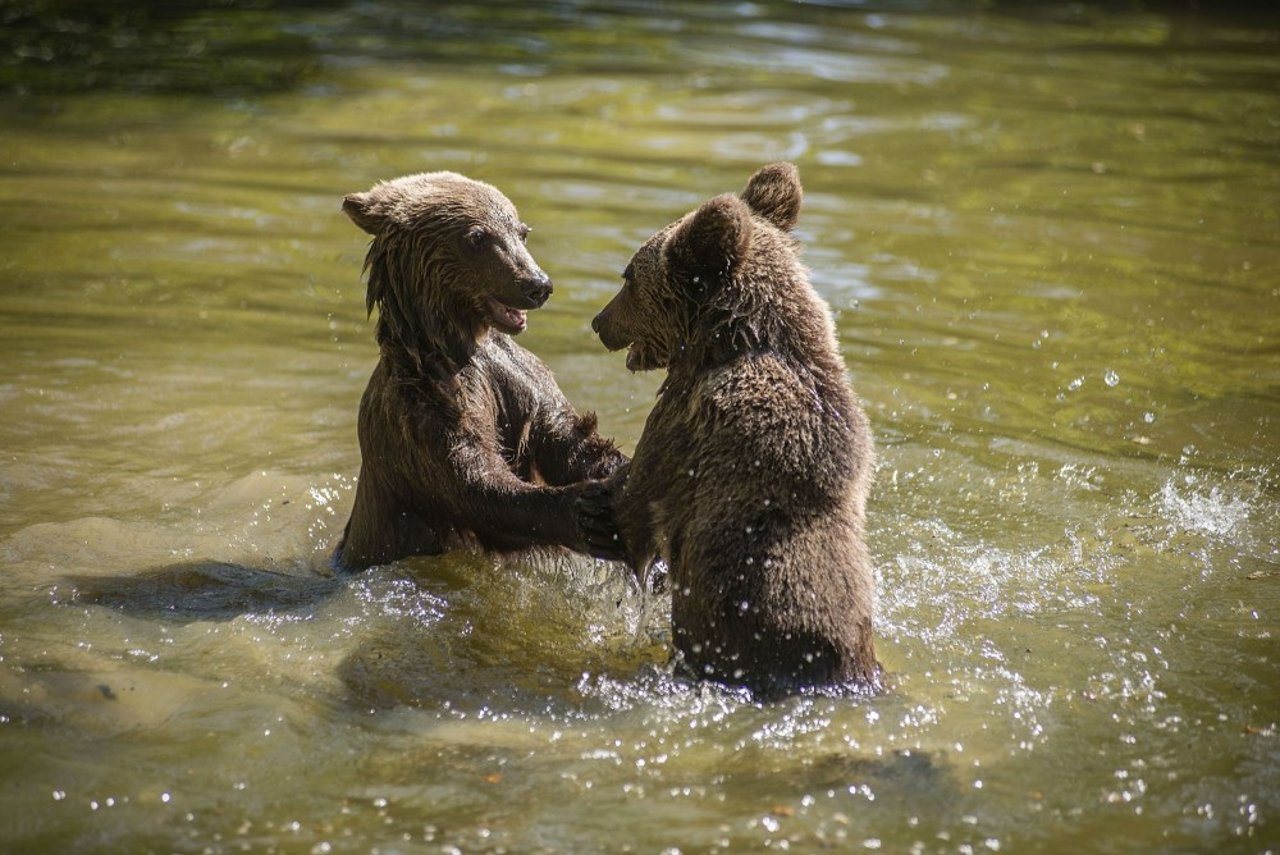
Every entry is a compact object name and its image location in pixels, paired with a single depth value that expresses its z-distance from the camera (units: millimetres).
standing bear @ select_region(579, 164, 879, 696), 10742
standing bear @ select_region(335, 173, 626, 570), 13344
